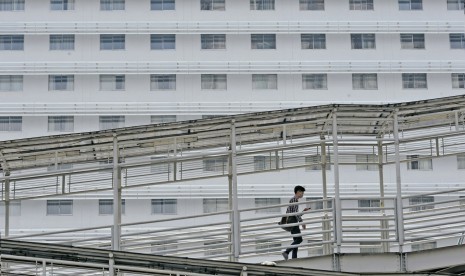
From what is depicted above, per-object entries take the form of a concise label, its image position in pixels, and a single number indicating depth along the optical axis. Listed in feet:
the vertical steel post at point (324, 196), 76.07
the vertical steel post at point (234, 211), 68.39
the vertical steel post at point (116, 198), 69.97
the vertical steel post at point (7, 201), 77.28
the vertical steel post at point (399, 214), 67.62
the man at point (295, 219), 70.69
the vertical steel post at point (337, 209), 67.21
